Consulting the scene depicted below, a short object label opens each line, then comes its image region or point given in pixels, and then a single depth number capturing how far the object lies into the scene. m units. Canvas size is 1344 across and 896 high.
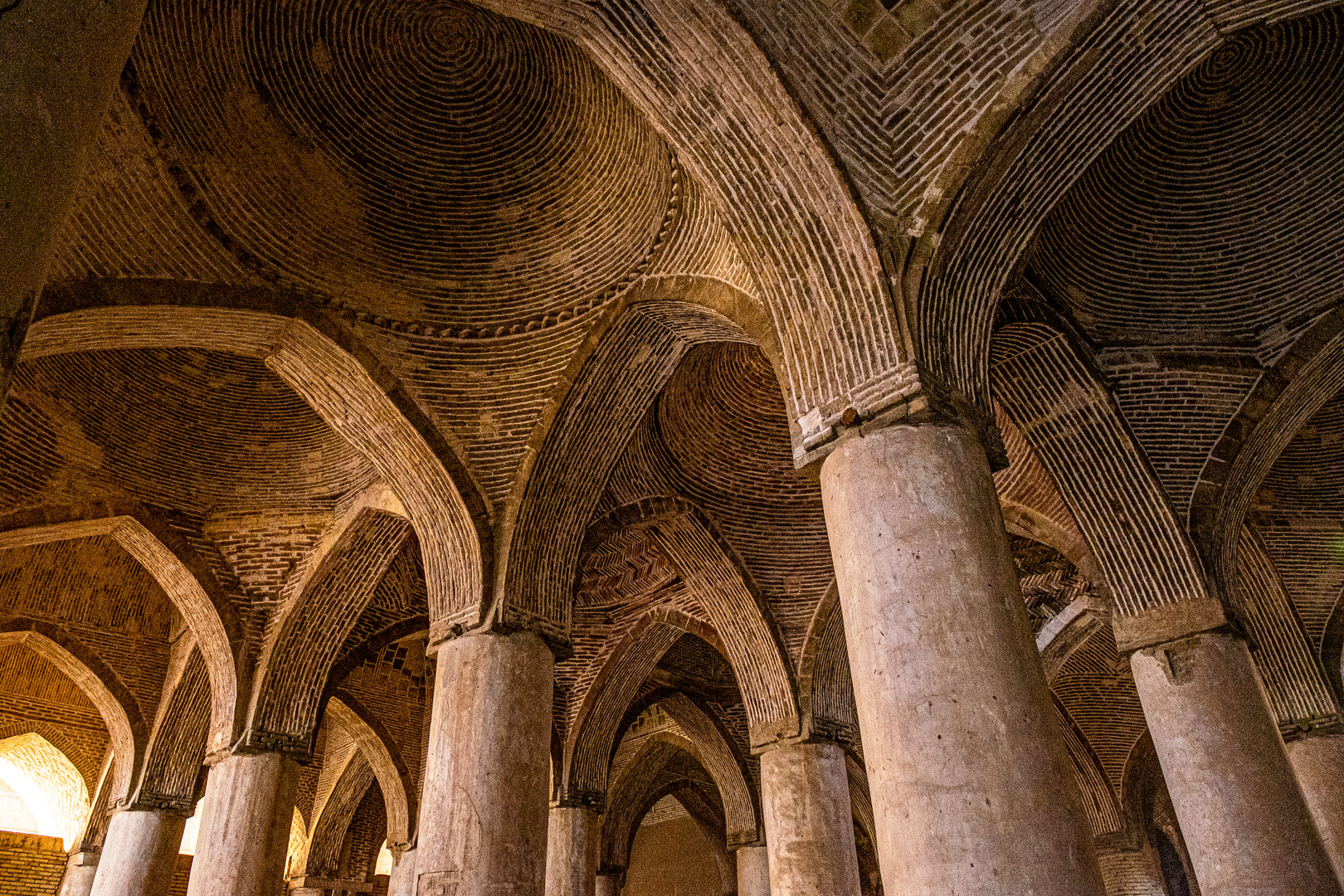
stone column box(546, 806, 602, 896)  11.58
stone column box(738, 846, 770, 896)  12.75
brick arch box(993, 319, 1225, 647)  7.39
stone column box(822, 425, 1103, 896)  3.56
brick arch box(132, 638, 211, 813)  11.11
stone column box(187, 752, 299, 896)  8.58
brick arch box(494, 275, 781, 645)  7.47
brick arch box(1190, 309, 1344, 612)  7.62
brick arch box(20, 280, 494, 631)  7.07
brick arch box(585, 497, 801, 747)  10.14
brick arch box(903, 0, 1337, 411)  5.19
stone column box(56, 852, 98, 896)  12.37
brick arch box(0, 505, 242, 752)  9.54
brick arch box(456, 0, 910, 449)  5.24
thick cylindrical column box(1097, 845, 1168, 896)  13.64
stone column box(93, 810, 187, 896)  10.23
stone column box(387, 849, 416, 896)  12.25
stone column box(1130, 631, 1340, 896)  6.06
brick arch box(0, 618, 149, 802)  11.30
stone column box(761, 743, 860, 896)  8.85
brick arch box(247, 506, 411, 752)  9.80
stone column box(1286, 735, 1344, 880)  8.34
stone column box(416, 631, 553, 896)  6.21
